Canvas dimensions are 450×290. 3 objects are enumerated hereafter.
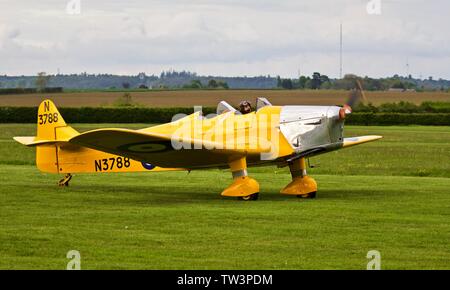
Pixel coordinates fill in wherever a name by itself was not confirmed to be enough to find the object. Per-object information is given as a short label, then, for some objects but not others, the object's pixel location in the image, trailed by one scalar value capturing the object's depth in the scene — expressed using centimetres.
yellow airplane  1884
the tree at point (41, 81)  7731
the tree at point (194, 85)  9566
